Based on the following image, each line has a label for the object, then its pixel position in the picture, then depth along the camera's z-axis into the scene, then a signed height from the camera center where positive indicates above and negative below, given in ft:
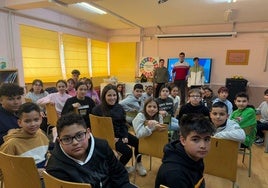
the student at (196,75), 19.04 -0.49
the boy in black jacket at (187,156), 3.22 -1.57
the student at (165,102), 10.16 -1.75
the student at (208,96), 12.39 -1.71
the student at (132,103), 10.00 -1.83
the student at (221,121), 6.05 -1.69
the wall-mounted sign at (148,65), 23.12 +0.53
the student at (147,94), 11.33 -1.58
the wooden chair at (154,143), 6.19 -2.52
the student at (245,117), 7.38 -1.91
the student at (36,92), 11.54 -1.54
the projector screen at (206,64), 21.02 +0.72
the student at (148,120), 6.35 -1.89
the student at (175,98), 11.32 -1.81
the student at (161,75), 20.30 -0.57
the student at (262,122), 11.25 -3.05
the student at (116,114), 7.66 -1.88
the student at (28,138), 4.60 -1.82
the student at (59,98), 10.25 -1.68
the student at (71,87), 12.50 -1.30
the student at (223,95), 10.48 -1.34
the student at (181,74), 19.90 -0.42
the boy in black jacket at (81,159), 3.41 -1.75
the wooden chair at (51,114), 9.41 -2.36
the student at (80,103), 8.72 -1.67
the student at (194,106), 8.82 -1.68
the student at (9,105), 5.45 -1.20
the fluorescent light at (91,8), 14.58 +4.93
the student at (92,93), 11.44 -1.56
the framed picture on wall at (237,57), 19.86 +1.50
